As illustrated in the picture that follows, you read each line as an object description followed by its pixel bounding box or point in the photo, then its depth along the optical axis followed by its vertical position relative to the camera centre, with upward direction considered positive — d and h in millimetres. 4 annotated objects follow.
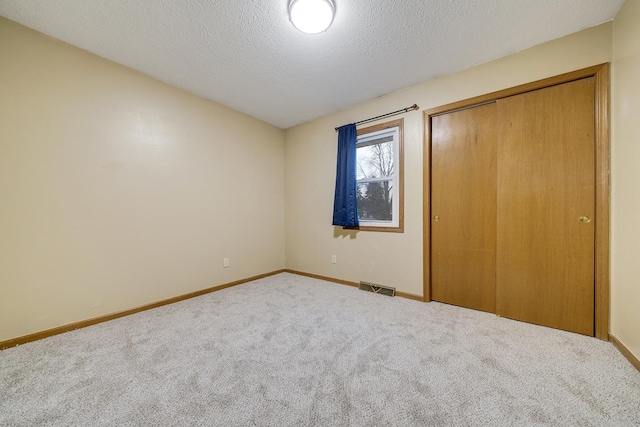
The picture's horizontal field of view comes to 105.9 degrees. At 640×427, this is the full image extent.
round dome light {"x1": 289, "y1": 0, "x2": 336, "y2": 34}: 1595 +1350
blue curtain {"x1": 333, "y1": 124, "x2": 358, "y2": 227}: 3146 +387
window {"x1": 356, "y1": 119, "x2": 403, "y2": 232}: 2877 +416
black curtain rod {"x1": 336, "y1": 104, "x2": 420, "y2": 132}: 2690 +1138
